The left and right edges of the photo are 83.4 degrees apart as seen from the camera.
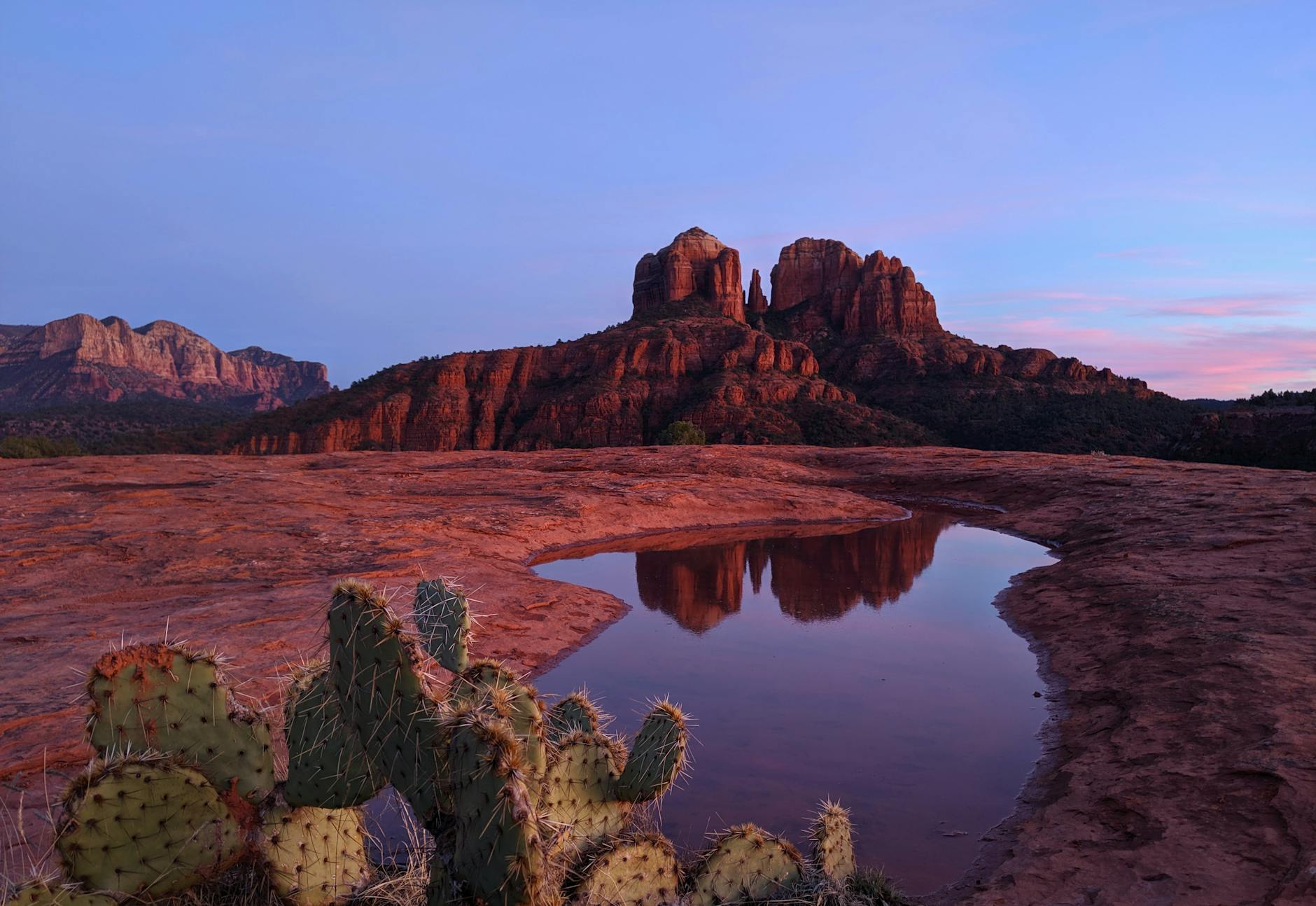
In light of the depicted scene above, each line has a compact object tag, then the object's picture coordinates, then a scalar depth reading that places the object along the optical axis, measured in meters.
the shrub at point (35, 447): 30.77
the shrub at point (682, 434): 46.12
